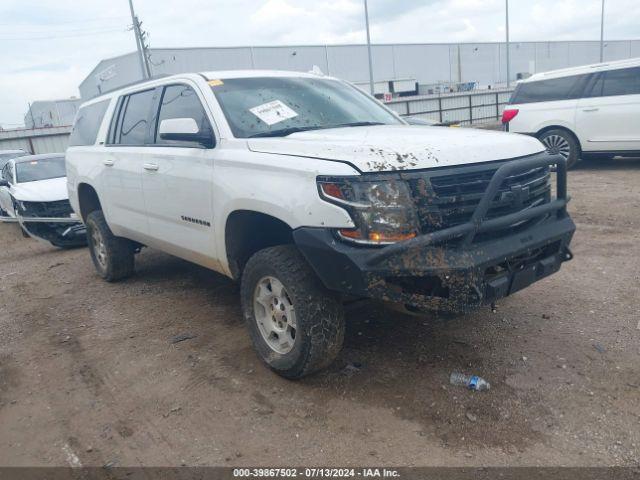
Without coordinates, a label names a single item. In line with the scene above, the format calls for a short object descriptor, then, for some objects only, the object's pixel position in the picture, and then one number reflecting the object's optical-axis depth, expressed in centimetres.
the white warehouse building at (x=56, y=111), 5039
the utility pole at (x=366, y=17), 2575
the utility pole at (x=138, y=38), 2036
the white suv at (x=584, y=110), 961
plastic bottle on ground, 320
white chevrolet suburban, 282
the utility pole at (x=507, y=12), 3493
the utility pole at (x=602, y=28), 3947
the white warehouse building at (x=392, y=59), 4541
